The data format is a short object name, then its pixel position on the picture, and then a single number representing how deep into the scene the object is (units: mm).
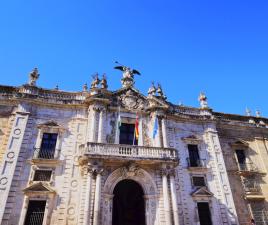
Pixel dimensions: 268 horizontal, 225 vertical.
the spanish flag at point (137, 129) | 17250
